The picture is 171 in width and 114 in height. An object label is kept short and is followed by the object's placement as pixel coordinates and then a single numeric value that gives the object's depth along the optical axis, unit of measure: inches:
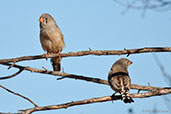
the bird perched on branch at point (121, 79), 347.4
